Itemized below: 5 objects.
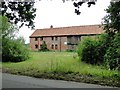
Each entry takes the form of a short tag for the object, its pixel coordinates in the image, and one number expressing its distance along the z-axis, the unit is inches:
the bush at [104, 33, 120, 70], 410.5
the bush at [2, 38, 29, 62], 612.5
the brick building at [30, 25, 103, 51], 1292.2
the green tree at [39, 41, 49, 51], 1320.9
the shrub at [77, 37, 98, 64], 546.9
